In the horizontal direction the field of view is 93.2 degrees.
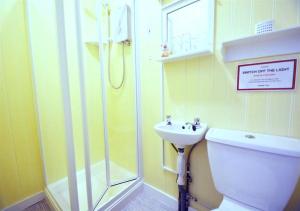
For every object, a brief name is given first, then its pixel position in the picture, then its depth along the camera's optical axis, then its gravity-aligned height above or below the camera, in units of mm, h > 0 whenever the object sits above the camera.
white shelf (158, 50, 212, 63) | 1036 +274
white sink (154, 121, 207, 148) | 982 -312
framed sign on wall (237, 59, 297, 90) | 811 +85
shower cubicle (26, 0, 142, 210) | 982 -47
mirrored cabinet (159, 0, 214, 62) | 1042 +504
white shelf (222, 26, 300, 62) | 774 +270
